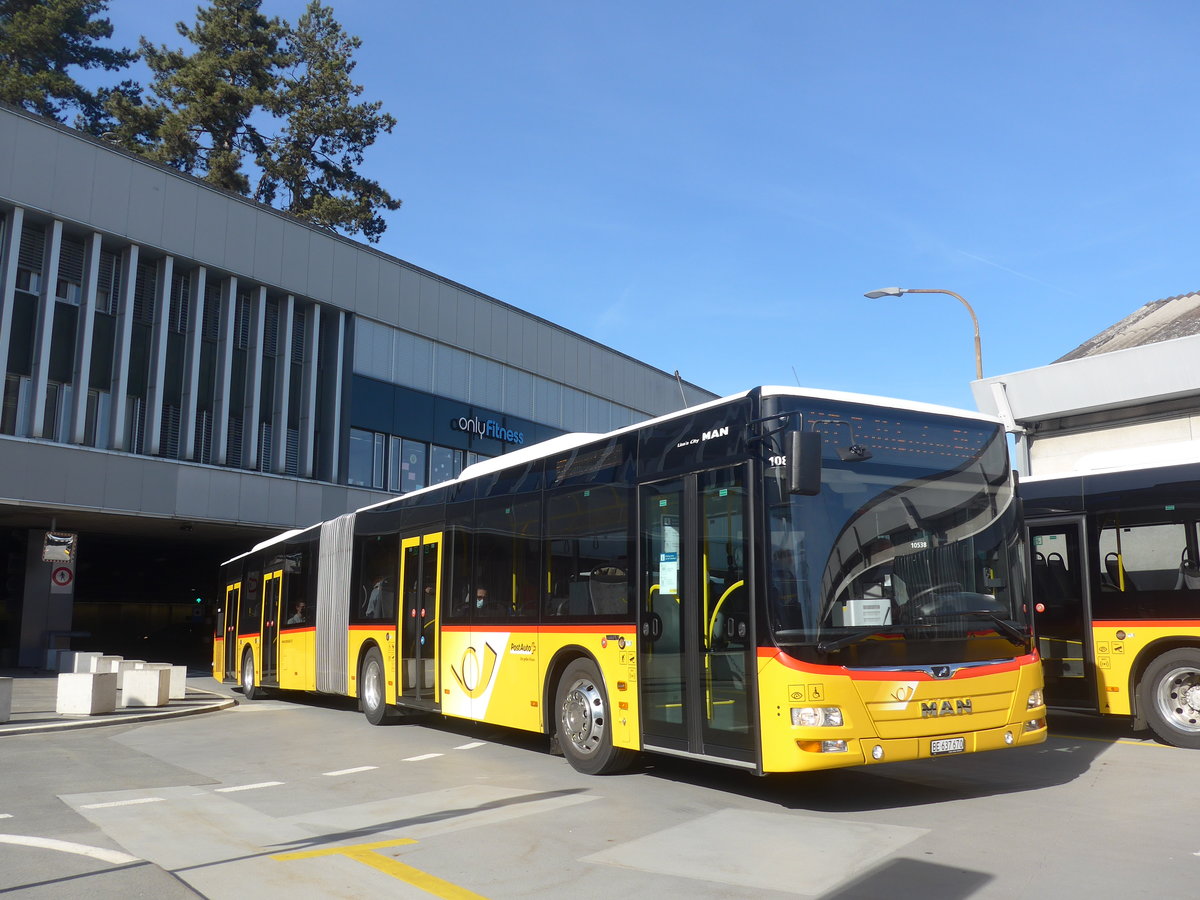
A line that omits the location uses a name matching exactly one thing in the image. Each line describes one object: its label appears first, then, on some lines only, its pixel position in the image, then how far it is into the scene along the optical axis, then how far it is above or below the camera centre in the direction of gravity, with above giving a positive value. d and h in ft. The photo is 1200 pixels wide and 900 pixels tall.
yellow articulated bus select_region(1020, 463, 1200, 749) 36.27 +0.99
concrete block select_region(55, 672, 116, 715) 52.75 -3.67
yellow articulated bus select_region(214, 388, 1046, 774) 25.25 +0.77
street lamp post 69.66 +21.45
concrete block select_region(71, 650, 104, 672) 68.44 -2.71
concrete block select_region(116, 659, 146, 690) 60.06 -2.81
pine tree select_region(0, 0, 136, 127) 153.89 +85.90
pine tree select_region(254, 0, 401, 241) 162.91 +75.72
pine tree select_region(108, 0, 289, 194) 153.07 +76.37
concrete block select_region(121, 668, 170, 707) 58.70 -3.80
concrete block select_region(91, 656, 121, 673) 62.95 -2.72
